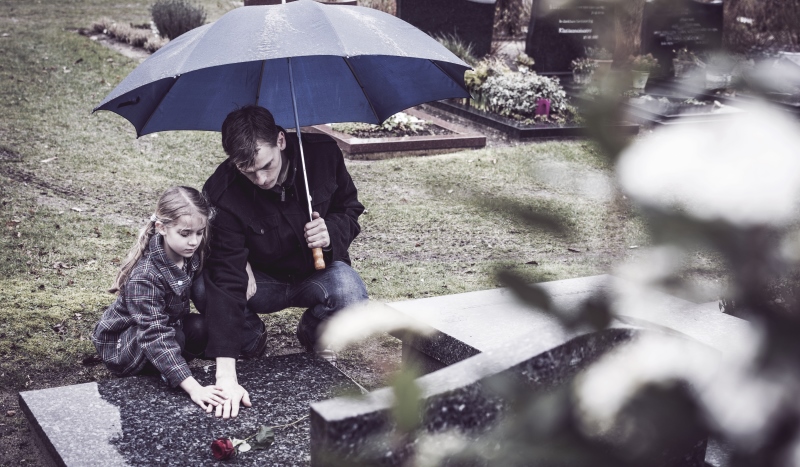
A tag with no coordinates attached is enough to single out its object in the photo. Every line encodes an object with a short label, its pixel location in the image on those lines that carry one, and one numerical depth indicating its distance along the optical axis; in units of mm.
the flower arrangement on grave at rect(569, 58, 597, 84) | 11258
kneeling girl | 3139
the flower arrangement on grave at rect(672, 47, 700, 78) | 9312
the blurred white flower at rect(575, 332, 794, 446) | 627
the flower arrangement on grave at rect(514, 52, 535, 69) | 11961
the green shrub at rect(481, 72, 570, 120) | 9922
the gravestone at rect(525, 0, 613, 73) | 12258
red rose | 2656
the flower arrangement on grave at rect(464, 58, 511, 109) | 10531
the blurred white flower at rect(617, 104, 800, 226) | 639
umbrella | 3205
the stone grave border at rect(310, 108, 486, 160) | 8359
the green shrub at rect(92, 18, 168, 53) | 12595
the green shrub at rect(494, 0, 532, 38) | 18000
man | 3291
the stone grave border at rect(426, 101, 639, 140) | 9312
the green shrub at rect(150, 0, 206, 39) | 13648
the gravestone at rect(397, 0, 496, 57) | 12305
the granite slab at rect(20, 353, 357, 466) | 2730
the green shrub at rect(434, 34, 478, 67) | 11742
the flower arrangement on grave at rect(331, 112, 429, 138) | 8938
